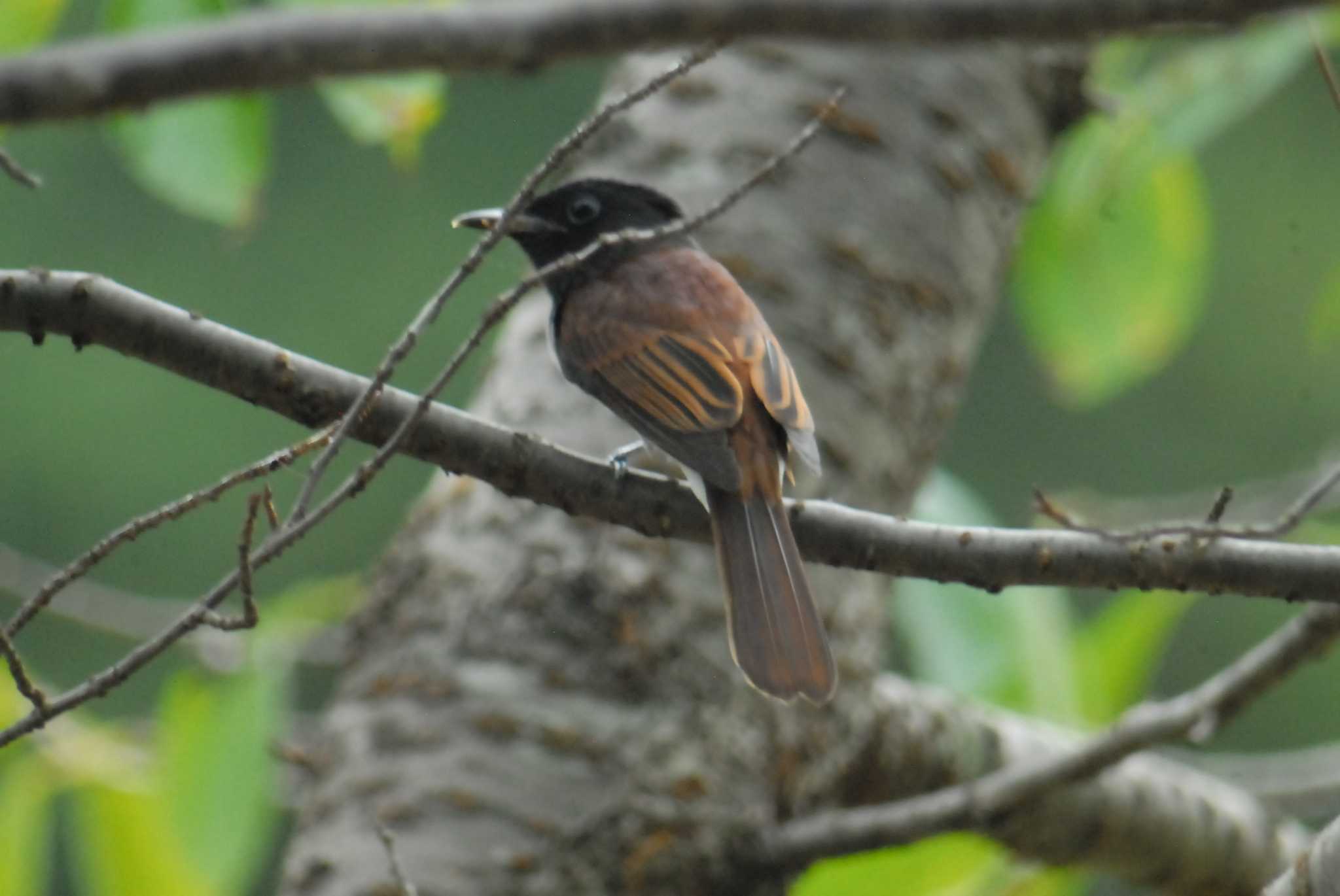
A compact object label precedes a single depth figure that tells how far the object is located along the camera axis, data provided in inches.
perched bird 216.7
